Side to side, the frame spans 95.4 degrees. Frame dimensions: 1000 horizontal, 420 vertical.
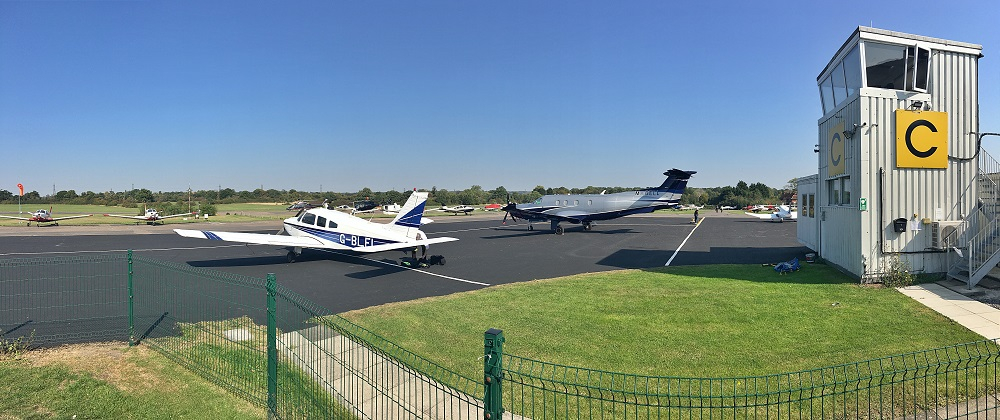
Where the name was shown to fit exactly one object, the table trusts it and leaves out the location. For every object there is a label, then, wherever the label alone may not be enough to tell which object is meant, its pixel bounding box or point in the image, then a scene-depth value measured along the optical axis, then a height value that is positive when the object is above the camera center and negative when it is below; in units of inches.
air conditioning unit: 421.7 -33.4
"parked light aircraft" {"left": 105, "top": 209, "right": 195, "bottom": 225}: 1568.7 -31.6
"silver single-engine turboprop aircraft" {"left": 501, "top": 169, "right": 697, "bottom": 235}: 1215.6 -6.8
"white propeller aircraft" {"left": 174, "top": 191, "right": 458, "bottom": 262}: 648.4 -39.2
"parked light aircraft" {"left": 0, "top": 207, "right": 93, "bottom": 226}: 1439.5 -24.2
